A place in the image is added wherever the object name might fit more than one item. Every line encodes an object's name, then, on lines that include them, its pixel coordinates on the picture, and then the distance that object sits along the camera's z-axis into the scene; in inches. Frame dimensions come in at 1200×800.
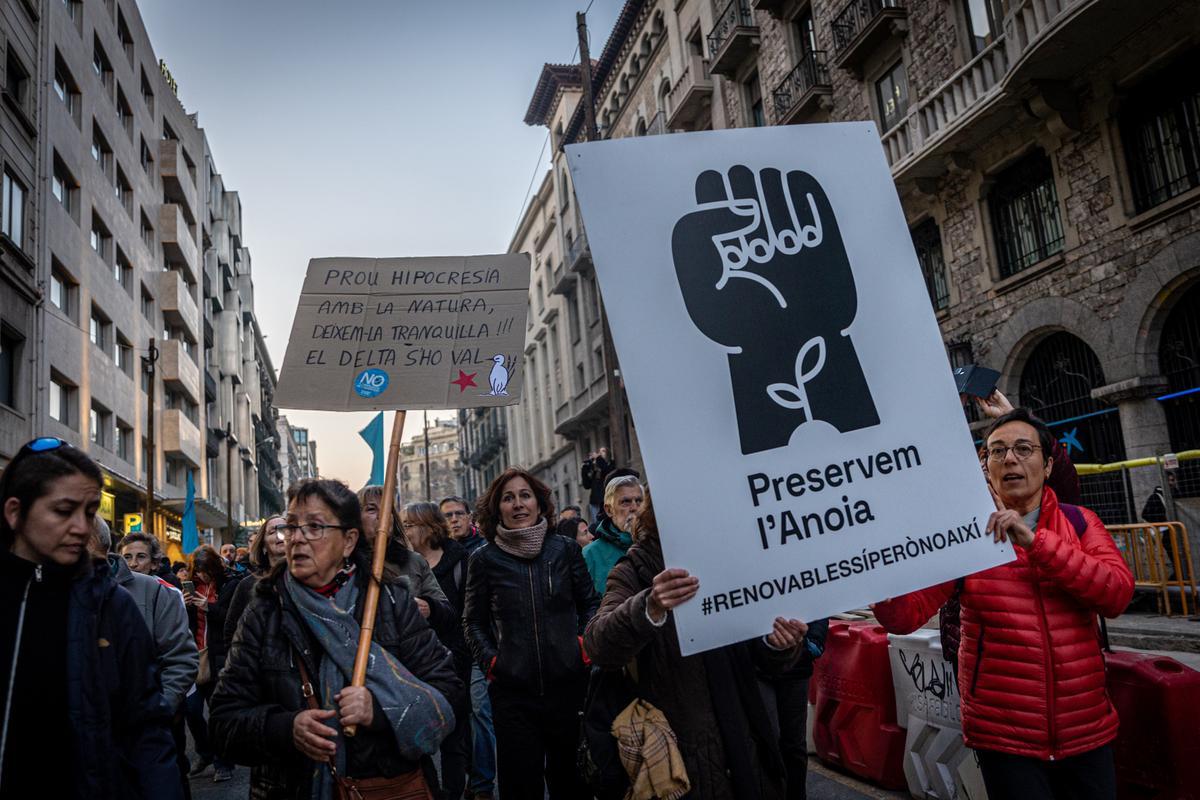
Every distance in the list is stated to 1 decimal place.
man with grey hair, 207.9
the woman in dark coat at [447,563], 223.9
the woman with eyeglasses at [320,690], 109.0
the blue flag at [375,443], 194.4
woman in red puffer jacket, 114.3
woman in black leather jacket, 175.5
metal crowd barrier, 336.5
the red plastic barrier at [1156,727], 149.8
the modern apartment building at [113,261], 772.6
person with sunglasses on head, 100.7
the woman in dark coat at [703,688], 115.3
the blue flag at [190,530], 656.4
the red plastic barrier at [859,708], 214.2
